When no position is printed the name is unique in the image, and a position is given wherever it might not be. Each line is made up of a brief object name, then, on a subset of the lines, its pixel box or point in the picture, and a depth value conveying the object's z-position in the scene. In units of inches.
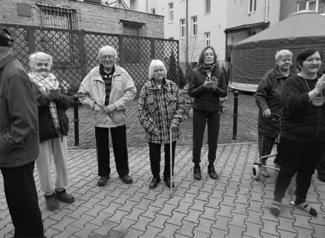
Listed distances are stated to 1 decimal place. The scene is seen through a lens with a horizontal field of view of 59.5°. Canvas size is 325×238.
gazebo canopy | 435.2
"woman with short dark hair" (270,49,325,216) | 112.0
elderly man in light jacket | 144.8
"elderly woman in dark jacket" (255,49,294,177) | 144.3
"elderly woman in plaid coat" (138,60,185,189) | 142.7
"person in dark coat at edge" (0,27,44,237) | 80.6
